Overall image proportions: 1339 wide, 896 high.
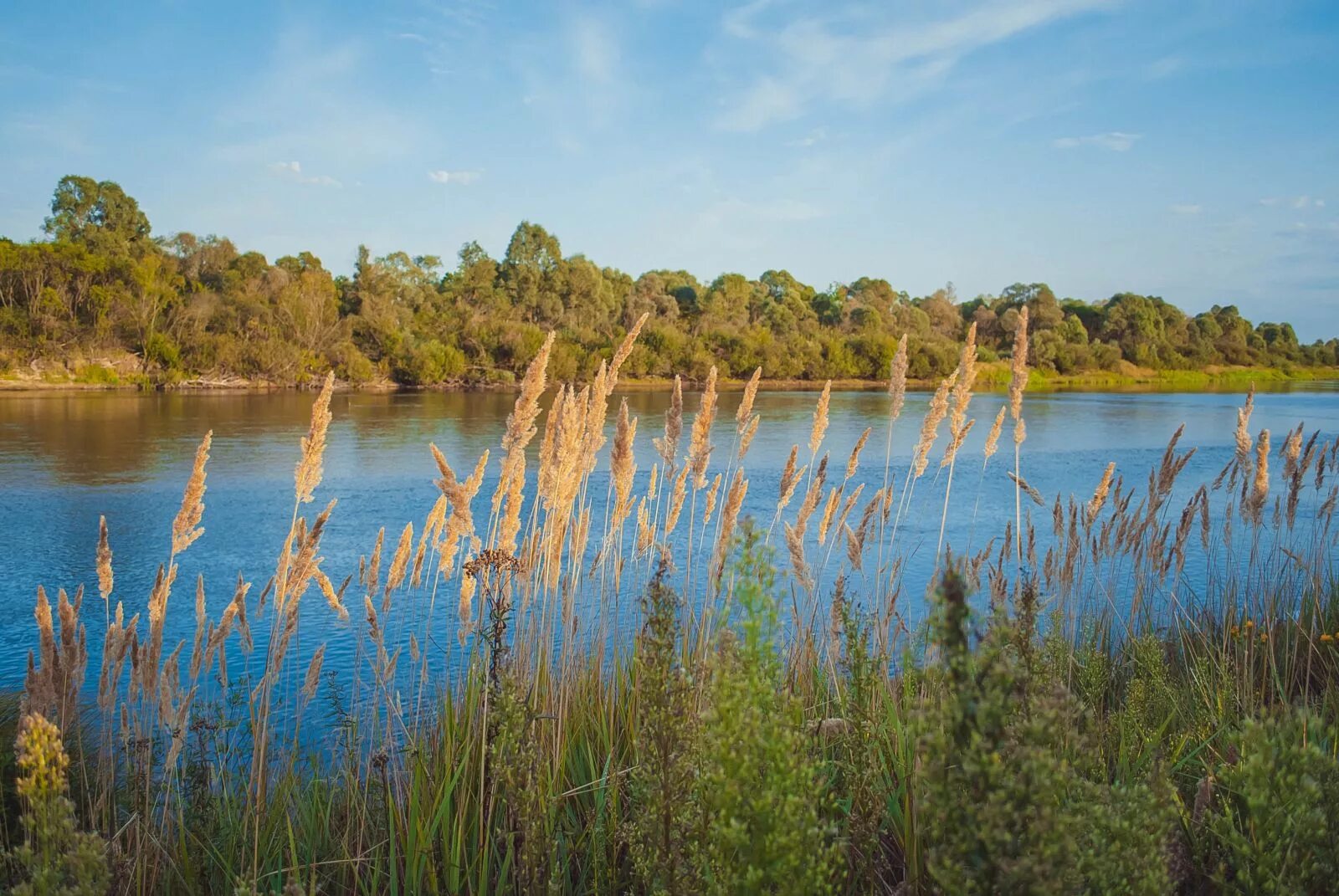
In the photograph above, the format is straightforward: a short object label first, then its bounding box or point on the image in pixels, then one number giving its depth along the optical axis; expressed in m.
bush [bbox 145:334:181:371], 39.80
